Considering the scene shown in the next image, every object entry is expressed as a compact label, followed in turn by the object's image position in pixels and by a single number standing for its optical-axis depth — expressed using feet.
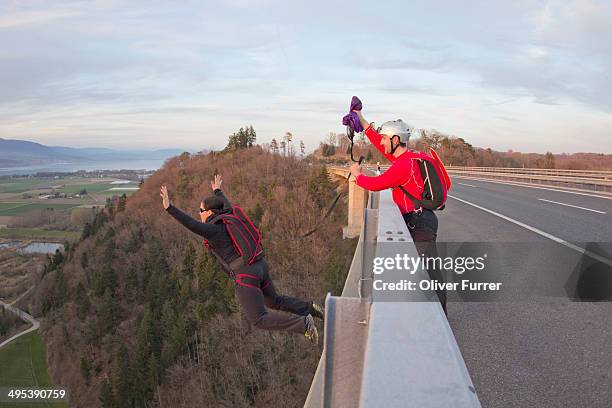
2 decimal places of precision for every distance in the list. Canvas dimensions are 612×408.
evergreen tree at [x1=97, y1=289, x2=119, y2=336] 234.79
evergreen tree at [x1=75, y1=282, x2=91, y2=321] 257.96
